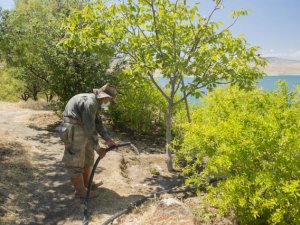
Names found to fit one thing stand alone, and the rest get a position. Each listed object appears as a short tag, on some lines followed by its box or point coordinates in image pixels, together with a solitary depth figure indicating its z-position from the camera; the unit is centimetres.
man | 415
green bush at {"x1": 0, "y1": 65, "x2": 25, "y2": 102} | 2159
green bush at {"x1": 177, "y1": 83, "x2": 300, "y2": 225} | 311
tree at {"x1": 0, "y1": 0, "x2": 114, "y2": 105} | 804
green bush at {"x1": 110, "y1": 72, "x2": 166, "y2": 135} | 907
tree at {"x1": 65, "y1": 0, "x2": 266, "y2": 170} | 505
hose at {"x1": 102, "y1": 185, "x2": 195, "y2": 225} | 398
